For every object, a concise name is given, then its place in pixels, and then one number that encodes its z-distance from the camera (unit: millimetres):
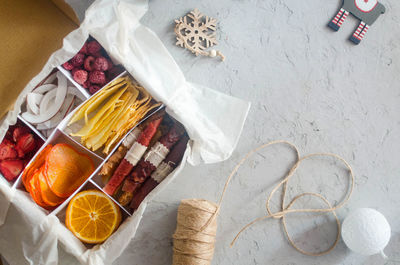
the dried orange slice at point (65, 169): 653
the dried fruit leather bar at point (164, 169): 659
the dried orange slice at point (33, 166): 651
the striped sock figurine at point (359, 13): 739
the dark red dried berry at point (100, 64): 645
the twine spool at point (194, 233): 666
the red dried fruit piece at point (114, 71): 667
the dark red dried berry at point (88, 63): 648
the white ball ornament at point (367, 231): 677
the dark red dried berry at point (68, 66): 640
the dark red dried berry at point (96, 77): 645
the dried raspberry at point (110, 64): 658
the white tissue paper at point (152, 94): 629
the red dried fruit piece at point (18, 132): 653
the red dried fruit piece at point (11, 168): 645
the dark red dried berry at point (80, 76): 640
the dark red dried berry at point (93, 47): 649
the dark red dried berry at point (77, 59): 644
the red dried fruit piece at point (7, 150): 646
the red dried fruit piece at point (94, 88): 649
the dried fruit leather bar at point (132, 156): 653
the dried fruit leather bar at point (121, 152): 660
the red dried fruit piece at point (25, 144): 653
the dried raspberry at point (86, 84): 652
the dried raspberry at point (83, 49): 647
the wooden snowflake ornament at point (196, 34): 721
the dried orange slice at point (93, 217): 659
